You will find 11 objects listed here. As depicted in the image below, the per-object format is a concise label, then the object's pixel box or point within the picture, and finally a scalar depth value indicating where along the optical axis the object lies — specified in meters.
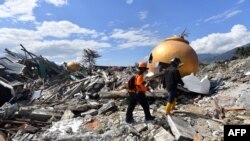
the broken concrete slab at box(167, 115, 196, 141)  3.66
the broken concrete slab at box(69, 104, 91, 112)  4.83
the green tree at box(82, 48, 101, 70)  17.93
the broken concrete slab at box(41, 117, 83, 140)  4.07
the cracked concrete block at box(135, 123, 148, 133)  4.02
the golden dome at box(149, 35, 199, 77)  6.55
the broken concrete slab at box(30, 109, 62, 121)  4.83
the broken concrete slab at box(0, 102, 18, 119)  4.75
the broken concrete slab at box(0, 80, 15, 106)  6.43
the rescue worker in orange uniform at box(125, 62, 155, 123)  4.13
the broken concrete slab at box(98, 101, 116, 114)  4.66
